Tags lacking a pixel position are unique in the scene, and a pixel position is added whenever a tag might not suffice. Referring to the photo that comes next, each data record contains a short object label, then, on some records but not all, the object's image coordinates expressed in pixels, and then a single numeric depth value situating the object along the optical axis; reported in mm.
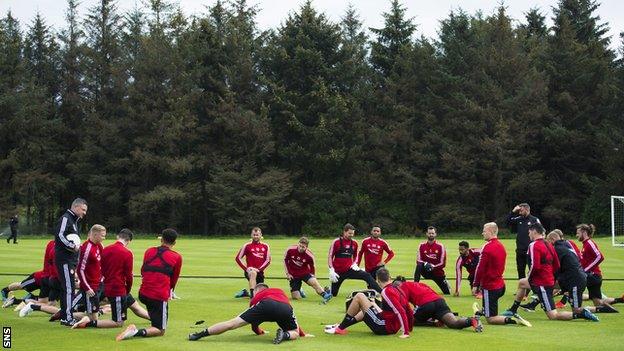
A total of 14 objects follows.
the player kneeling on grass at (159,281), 13844
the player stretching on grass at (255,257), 20812
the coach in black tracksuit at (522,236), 20359
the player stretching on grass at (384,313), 14148
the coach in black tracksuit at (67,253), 14828
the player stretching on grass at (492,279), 15633
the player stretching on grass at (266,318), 13484
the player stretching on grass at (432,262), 21797
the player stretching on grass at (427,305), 14727
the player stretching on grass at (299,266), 20453
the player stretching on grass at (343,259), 20516
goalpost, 56109
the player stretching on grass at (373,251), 21703
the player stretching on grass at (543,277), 16062
